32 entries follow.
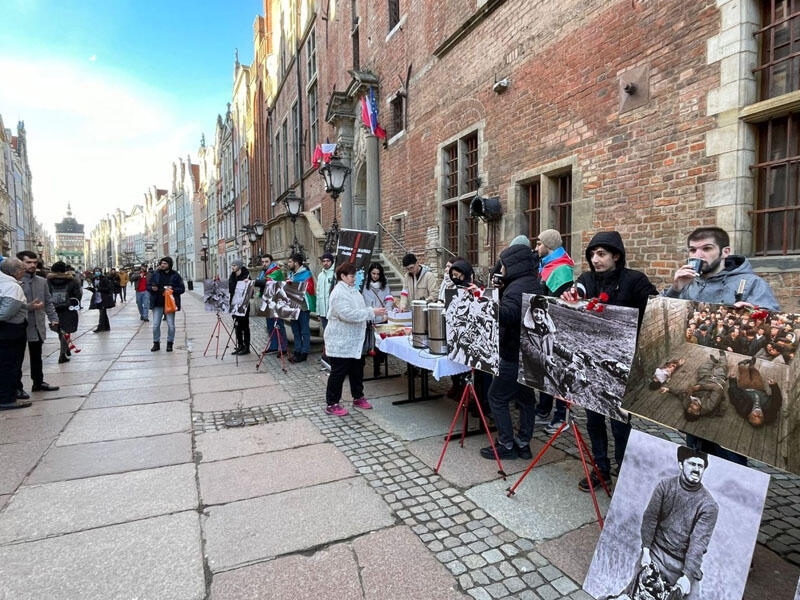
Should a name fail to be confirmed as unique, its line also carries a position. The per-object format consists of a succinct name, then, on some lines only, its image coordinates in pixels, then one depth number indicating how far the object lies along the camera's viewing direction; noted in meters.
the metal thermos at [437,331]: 4.57
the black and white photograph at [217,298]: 9.16
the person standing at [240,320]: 8.84
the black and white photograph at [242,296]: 8.24
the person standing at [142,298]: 15.21
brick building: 5.01
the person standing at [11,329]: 5.18
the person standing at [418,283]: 7.19
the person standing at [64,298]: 8.38
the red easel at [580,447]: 2.89
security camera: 8.51
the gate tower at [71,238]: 135.15
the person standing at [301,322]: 8.15
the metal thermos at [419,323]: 4.80
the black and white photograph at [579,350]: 2.68
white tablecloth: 4.31
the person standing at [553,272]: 4.78
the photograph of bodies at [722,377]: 1.87
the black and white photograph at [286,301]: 7.53
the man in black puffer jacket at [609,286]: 3.04
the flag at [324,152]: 16.33
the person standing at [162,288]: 9.12
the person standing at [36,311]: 5.98
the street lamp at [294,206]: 12.37
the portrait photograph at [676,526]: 1.81
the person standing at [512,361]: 3.67
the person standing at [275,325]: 8.35
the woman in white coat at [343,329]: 5.04
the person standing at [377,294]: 6.98
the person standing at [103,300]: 12.01
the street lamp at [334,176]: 10.50
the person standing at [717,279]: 2.65
